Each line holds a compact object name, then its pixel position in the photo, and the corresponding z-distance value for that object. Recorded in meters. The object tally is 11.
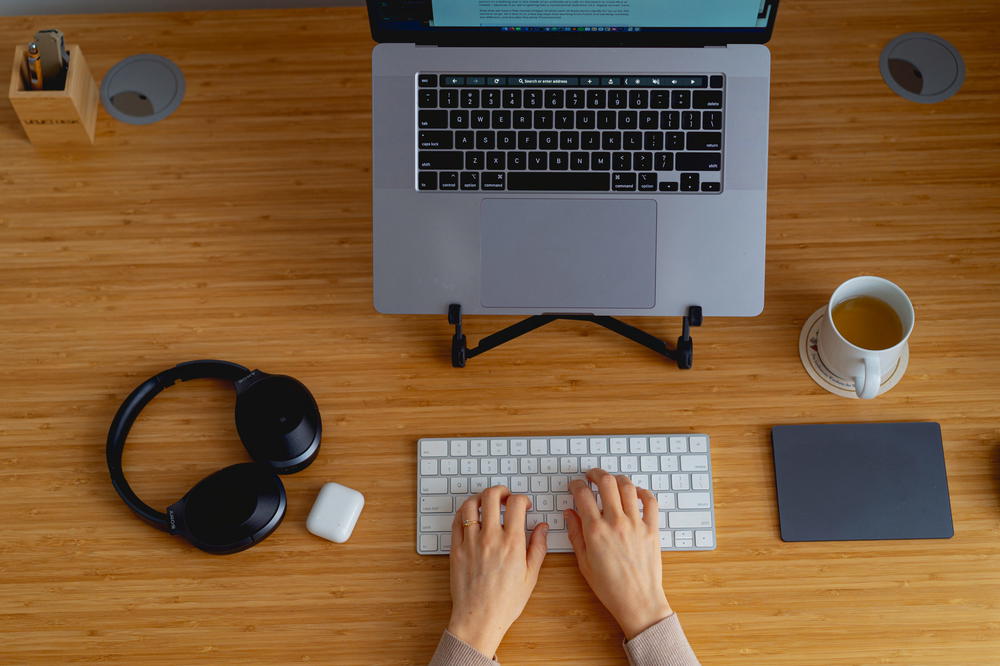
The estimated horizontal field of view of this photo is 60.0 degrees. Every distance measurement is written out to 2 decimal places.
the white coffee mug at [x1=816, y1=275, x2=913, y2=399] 0.96
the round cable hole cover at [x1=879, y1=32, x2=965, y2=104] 1.14
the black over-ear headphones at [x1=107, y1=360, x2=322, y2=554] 0.95
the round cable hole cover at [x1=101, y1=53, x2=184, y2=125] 1.15
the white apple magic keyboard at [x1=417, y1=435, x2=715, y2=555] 0.99
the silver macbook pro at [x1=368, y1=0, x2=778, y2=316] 0.98
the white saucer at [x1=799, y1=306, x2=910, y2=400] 1.03
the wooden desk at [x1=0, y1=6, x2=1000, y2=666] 0.97
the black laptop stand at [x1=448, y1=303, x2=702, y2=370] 1.04
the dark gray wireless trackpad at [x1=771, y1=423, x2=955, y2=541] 0.98
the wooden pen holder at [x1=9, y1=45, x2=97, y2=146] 1.08
